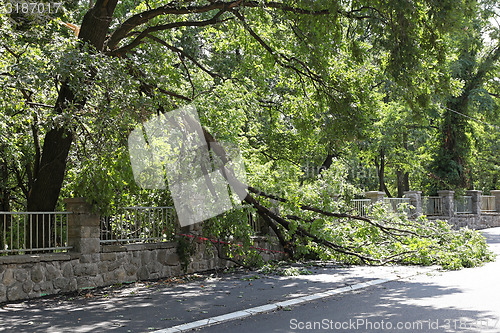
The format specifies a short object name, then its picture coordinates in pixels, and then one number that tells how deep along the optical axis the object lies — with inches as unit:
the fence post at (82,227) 419.5
